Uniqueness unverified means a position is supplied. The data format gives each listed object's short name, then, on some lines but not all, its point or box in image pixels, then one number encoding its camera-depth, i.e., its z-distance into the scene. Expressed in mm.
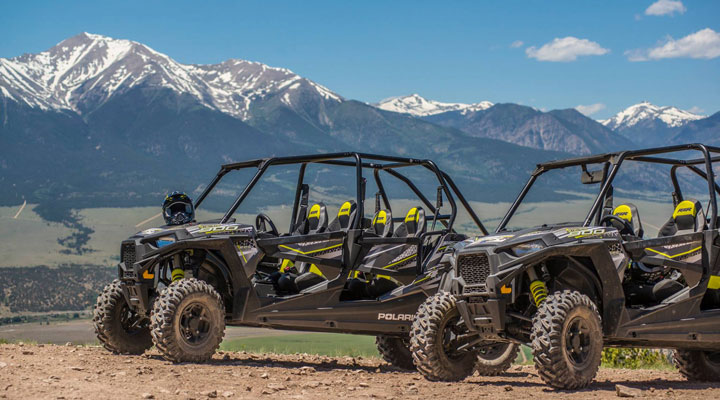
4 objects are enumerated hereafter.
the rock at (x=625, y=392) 10812
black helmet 14664
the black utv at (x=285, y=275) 13539
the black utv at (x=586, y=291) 11258
